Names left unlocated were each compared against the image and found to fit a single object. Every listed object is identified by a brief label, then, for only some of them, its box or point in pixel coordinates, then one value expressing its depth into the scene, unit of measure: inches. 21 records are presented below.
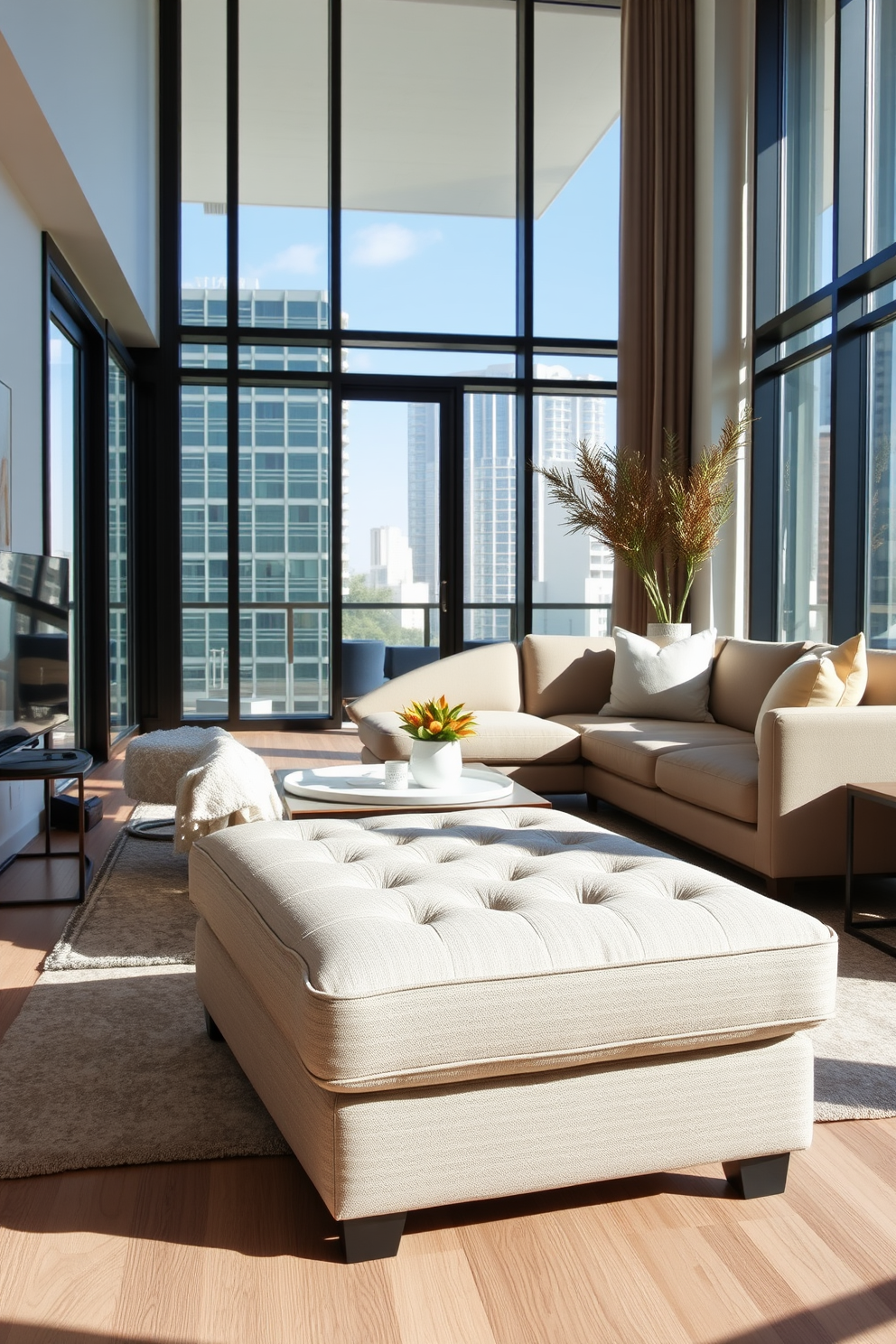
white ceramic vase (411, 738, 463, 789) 128.0
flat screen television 137.0
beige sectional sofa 127.1
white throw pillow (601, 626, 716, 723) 191.5
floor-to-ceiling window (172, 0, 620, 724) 289.3
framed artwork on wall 157.0
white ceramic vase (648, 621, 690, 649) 221.7
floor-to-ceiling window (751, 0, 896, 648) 209.6
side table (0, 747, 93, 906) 126.6
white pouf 148.1
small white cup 129.4
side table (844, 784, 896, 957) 116.8
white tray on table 123.0
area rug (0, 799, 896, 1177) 72.0
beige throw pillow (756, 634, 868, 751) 137.6
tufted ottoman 57.0
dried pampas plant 240.8
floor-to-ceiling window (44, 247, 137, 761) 208.2
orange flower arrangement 127.2
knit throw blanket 117.1
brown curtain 280.2
